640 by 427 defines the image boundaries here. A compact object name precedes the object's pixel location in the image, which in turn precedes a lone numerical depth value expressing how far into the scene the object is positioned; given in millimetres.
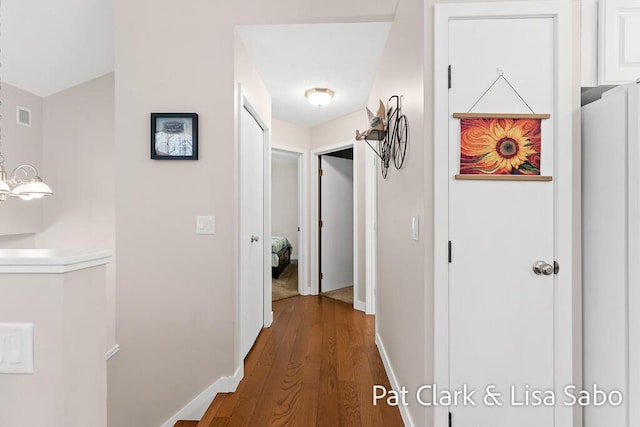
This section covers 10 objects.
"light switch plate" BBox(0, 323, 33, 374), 711
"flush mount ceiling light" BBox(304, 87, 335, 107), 3178
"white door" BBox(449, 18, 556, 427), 1370
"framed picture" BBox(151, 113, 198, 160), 2072
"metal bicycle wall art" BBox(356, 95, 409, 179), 1848
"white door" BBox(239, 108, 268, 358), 2374
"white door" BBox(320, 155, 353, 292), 4422
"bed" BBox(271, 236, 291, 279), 5037
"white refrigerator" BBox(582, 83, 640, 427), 1188
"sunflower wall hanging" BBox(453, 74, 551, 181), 1373
